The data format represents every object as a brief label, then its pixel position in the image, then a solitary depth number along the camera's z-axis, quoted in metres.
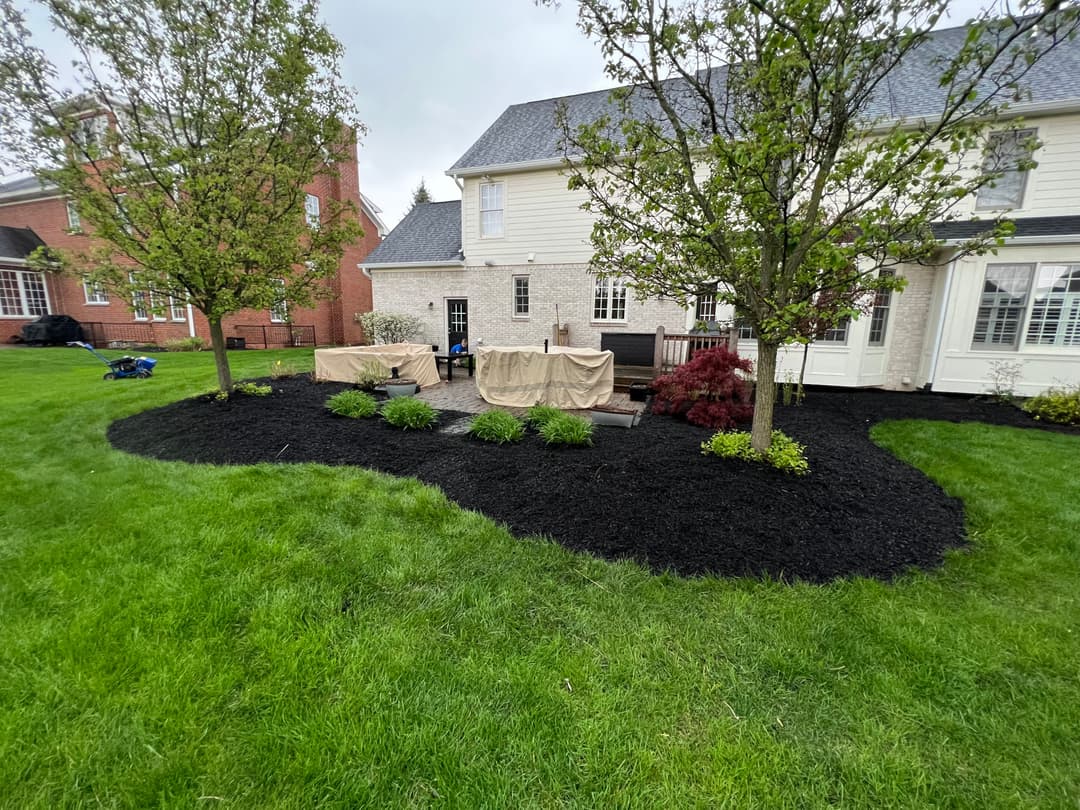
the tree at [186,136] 5.57
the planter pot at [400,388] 8.62
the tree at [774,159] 2.92
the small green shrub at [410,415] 6.11
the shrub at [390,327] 14.48
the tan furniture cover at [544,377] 7.79
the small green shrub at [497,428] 5.46
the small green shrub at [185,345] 16.33
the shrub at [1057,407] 6.83
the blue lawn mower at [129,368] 10.16
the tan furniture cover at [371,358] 9.55
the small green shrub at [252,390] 7.88
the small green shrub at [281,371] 10.20
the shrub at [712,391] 6.59
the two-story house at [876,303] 8.36
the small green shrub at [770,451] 4.15
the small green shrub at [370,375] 8.96
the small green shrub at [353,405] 6.70
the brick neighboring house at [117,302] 17.84
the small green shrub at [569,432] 5.16
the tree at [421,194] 40.41
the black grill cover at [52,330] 17.16
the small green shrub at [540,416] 5.83
